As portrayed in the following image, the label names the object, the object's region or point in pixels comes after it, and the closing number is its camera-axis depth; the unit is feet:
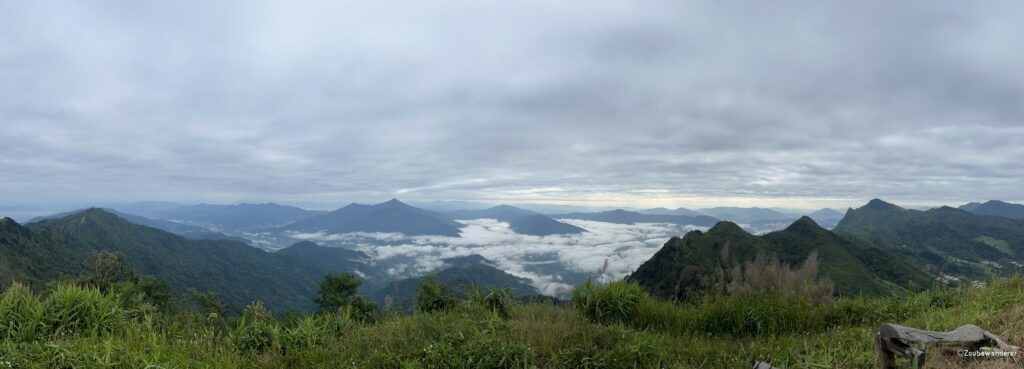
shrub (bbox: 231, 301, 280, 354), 20.45
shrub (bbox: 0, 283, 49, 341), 18.67
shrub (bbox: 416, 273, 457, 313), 28.09
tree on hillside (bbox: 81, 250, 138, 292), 119.38
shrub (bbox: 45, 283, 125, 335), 19.93
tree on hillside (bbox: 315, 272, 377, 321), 132.57
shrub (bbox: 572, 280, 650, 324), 25.09
